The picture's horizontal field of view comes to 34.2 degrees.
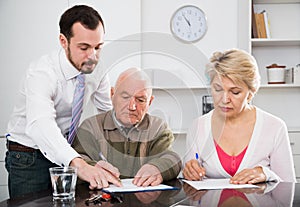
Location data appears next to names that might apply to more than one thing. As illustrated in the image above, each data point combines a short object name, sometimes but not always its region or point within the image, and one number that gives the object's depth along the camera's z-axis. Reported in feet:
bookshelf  11.89
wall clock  11.78
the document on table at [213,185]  4.80
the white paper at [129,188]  4.50
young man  4.70
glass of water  4.08
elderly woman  5.39
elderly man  4.26
